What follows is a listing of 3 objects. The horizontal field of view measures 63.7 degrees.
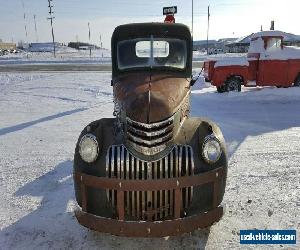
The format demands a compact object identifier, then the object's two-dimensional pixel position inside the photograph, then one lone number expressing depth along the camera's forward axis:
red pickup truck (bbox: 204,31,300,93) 9.91
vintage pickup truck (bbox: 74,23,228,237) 2.46
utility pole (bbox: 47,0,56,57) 44.69
